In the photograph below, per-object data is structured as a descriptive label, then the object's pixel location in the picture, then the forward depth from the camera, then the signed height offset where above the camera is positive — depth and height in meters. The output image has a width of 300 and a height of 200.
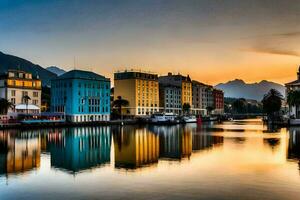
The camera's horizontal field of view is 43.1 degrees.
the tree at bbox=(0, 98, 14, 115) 103.12 +2.36
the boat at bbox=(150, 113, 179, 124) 138.25 -2.30
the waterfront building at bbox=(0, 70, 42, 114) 112.88 +7.12
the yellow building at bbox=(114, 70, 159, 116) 160.62 +9.72
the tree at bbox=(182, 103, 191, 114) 193.62 +2.88
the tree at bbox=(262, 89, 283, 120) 141.75 +3.77
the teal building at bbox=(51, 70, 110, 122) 124.41 +5.73
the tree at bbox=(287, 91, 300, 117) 119.00 +4.29
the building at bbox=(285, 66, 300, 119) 129.12 +1.80
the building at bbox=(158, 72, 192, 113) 185.89 +8.50
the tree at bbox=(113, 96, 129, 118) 152.20 +4.05
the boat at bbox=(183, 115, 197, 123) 155.48 -2.77
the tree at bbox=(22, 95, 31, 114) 114.56 +4.68
